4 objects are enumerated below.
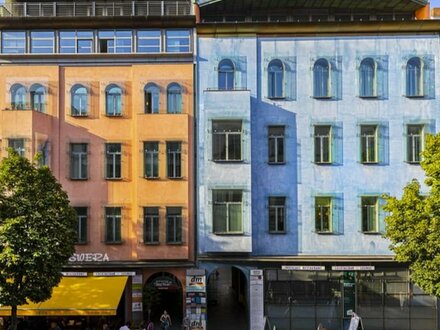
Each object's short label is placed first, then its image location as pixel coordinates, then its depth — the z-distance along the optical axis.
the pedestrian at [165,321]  30.62
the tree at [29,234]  25.75
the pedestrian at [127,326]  27.95
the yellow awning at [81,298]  29.17
